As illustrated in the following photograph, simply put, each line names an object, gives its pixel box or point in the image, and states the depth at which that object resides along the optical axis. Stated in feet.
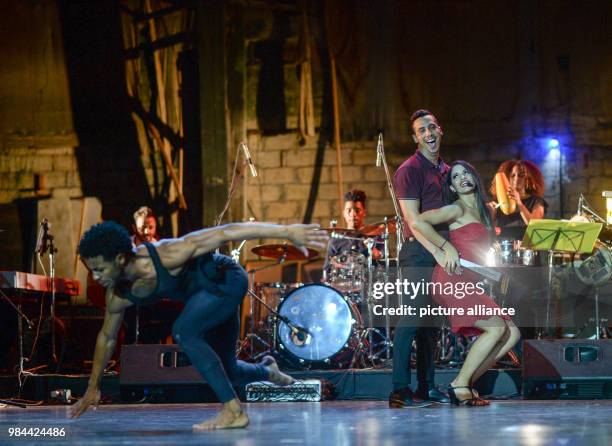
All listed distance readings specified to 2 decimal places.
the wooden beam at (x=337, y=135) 38.63
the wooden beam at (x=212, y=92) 37.99
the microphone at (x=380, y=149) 27.27
